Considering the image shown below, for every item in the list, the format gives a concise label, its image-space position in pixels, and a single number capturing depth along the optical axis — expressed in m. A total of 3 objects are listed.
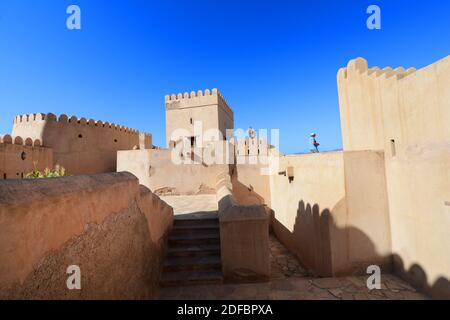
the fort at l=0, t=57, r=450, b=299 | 1.57
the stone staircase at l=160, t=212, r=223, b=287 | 3.85
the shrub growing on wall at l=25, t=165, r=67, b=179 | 5.42
